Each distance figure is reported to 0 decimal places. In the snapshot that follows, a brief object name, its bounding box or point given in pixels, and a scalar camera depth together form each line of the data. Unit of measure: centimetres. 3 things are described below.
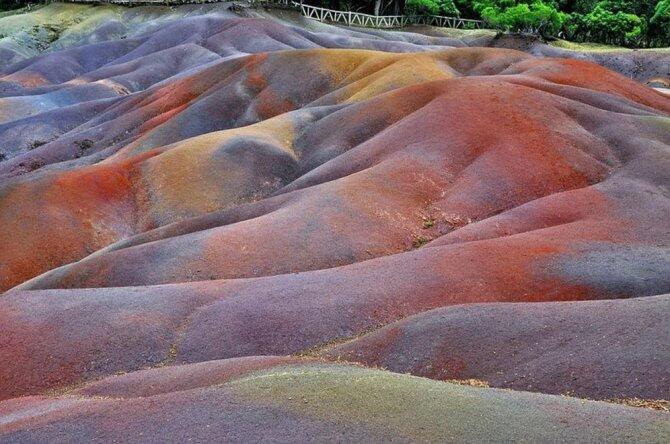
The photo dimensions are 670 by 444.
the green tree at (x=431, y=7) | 8950
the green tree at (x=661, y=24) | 7919
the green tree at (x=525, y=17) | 7794
